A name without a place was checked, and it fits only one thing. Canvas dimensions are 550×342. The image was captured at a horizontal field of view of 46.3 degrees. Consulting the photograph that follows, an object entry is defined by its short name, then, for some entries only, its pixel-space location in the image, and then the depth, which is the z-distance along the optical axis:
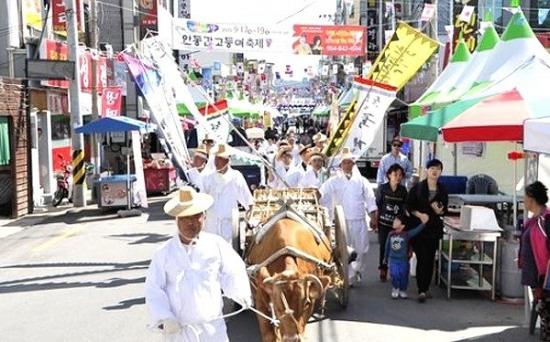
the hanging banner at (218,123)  16.53
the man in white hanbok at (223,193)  8.46
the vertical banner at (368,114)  9.98
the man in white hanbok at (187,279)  4.03
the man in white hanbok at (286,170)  10.97
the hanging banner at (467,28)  17.14
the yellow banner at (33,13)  19.02
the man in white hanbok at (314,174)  10.28
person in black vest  8.26
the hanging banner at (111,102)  20.06
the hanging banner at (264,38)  21.77
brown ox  4.47
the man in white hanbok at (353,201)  8.53
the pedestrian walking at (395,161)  12.60
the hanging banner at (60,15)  20.38
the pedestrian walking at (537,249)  6.05
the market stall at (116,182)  15.89
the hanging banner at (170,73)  11.16
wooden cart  6.96
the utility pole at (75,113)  17.41
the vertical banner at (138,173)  15.73
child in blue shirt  7.85
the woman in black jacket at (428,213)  7.79
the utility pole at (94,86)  19.06
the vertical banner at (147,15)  32.25
